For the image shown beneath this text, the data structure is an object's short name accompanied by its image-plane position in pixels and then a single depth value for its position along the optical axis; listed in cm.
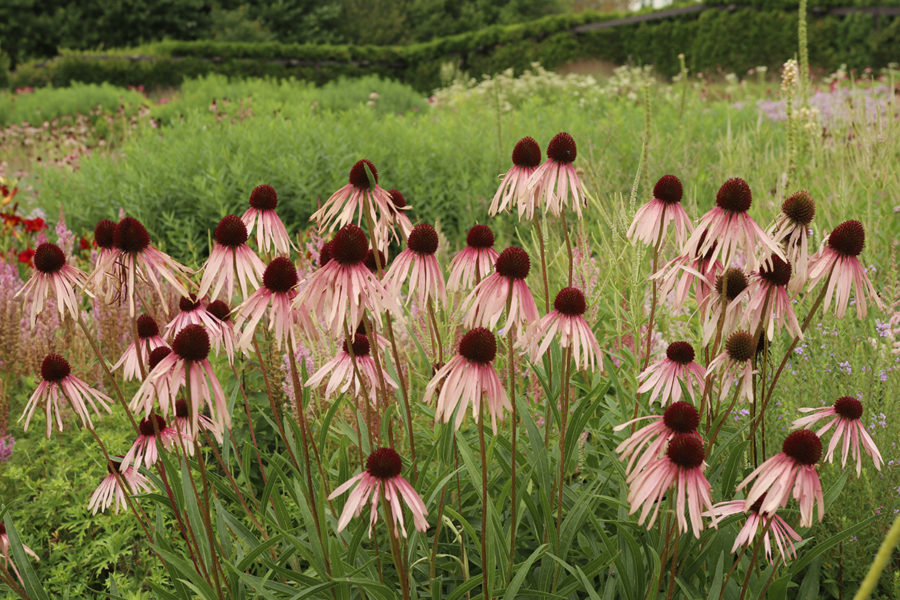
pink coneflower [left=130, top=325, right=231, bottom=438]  119
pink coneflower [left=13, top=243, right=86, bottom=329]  143
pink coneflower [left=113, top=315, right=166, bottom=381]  169
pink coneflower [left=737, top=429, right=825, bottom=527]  114
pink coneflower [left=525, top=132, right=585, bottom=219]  150
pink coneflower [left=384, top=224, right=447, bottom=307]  140
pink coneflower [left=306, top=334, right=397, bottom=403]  159
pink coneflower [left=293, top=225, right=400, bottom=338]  123
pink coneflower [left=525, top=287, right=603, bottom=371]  128
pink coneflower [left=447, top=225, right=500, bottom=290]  155
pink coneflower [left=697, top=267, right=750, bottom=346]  148
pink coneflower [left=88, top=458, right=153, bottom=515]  184
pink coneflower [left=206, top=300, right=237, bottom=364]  148
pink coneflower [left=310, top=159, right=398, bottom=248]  141
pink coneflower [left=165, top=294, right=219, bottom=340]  151
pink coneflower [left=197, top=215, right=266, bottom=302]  138
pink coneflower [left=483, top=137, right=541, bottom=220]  157
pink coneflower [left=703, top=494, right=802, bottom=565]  126
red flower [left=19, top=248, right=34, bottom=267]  373
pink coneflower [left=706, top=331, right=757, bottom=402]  148
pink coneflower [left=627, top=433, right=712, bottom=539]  115
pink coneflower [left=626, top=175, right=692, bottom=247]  148
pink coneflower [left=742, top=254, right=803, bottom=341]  136
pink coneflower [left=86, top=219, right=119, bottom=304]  140
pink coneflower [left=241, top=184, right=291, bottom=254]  149
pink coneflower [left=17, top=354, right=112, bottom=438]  156
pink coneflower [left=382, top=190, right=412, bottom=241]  150
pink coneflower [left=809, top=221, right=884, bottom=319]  131
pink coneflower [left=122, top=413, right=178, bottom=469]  167
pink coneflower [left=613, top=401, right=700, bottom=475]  122
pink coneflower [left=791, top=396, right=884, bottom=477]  129
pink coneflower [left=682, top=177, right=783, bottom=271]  130
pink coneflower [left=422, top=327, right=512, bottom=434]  116
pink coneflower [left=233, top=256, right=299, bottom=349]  130
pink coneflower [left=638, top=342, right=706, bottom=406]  152
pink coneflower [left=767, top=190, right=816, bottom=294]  137
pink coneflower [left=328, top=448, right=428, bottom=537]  121
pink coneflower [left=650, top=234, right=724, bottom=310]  139
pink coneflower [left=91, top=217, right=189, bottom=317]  140
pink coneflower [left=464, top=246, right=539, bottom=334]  126
